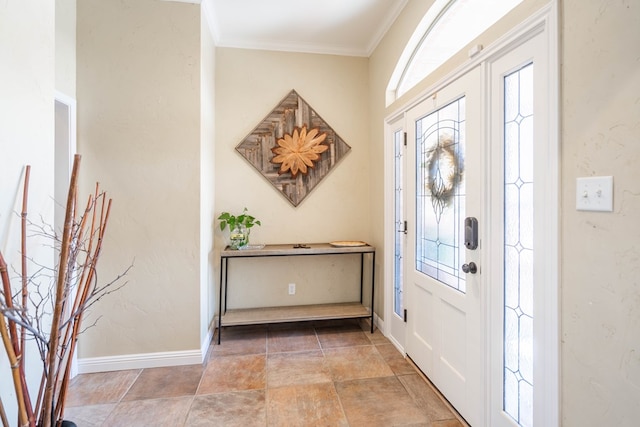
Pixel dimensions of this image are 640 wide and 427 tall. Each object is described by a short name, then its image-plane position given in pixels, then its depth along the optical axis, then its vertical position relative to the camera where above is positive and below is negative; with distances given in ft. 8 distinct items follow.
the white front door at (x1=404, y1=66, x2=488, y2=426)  5.30 -0.68
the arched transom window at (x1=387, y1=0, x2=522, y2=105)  5.36 +3.95
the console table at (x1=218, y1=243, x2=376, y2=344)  8.98 -3.21
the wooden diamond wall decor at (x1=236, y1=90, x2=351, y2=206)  10.13 +2.26
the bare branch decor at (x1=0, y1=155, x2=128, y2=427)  3.14 -1.29
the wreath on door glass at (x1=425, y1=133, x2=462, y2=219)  6.07 +0.90
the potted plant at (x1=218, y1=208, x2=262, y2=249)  9.16 -0.40
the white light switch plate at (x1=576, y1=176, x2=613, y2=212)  3.18 +0.24
